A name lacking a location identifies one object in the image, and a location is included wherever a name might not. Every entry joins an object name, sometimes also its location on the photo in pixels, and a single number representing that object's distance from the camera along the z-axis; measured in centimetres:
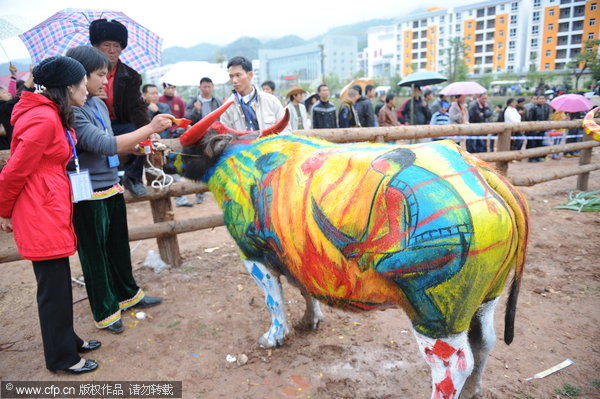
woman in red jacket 204
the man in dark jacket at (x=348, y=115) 695
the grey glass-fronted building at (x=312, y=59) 11459
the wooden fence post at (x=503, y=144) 530
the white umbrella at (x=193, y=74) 652
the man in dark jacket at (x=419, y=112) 880
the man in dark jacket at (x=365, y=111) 743
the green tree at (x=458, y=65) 4237
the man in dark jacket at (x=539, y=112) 989
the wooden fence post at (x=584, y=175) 660
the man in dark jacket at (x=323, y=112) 718
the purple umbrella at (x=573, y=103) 782
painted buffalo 152
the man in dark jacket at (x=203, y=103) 629
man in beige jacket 335
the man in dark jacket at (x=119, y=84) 280
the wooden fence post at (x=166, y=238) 380
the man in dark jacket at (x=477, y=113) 910
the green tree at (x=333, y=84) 5800
